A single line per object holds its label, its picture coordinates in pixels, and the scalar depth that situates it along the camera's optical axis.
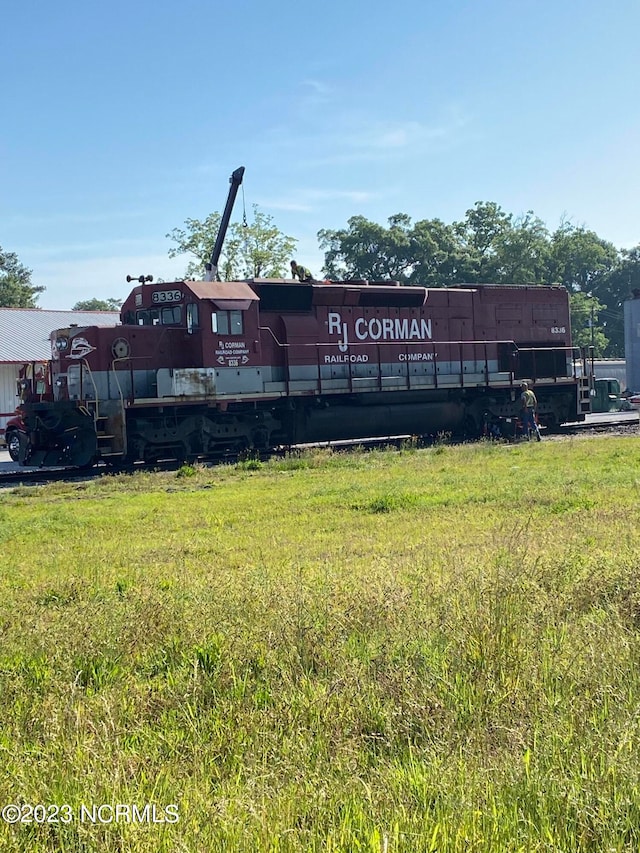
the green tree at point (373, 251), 71.38
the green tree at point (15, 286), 84.25
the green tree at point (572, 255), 74.00
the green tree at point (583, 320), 68.56
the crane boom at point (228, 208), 26.41
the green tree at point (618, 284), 93.06
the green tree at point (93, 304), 127.68
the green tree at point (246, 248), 50.56
